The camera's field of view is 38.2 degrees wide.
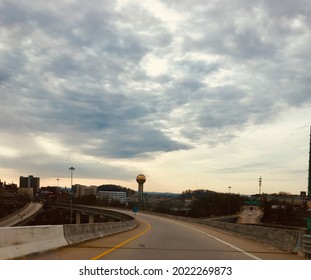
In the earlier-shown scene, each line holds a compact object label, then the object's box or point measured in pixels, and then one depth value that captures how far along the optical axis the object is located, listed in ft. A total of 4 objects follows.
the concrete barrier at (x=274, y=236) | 53.83
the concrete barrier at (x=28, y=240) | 37.30
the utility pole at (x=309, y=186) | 51.89
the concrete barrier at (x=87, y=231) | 57.82
